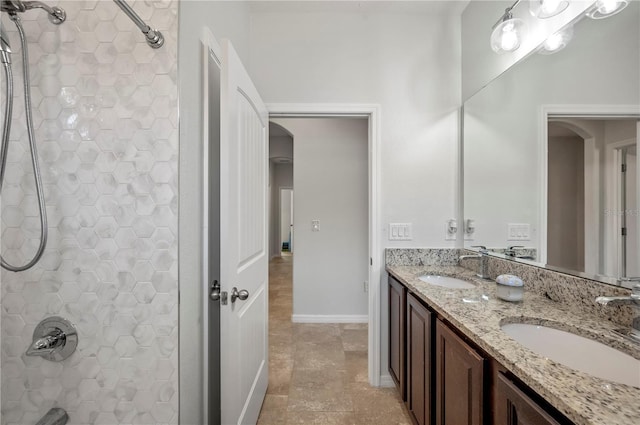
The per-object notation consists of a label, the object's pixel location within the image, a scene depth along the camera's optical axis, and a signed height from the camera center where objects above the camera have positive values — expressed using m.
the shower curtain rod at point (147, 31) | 0.79 +0.64
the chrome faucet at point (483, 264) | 1.58 -0.32
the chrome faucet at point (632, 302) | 0.77 -0.27
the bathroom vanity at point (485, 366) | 0.55 -0.44
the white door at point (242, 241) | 1.08 -0.14
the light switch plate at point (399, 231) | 1.90 -0.13
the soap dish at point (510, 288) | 1.10 -0.33
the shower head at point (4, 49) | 0.87 +0.56
